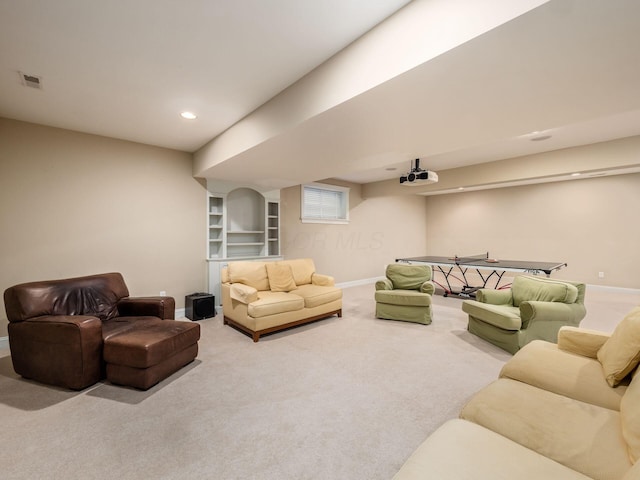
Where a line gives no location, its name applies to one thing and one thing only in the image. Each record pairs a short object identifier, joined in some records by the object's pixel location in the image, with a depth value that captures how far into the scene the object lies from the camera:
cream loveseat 3.43
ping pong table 4.30
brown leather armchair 2.28
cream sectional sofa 0.97
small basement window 6.04
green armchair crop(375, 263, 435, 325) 3.93
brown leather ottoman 2.28
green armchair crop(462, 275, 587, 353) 2.89
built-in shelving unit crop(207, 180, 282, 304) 4.64
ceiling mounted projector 4.30
